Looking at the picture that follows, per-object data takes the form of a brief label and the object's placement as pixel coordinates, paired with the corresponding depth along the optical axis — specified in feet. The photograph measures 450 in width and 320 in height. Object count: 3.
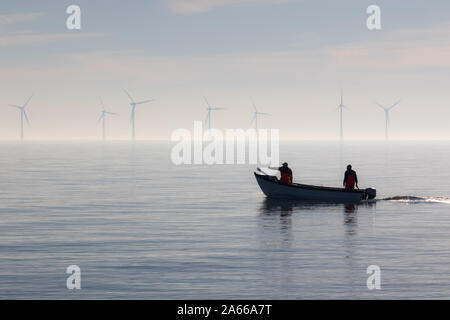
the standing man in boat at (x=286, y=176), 186.62
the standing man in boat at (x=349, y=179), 181.63
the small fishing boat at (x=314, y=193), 184.24
